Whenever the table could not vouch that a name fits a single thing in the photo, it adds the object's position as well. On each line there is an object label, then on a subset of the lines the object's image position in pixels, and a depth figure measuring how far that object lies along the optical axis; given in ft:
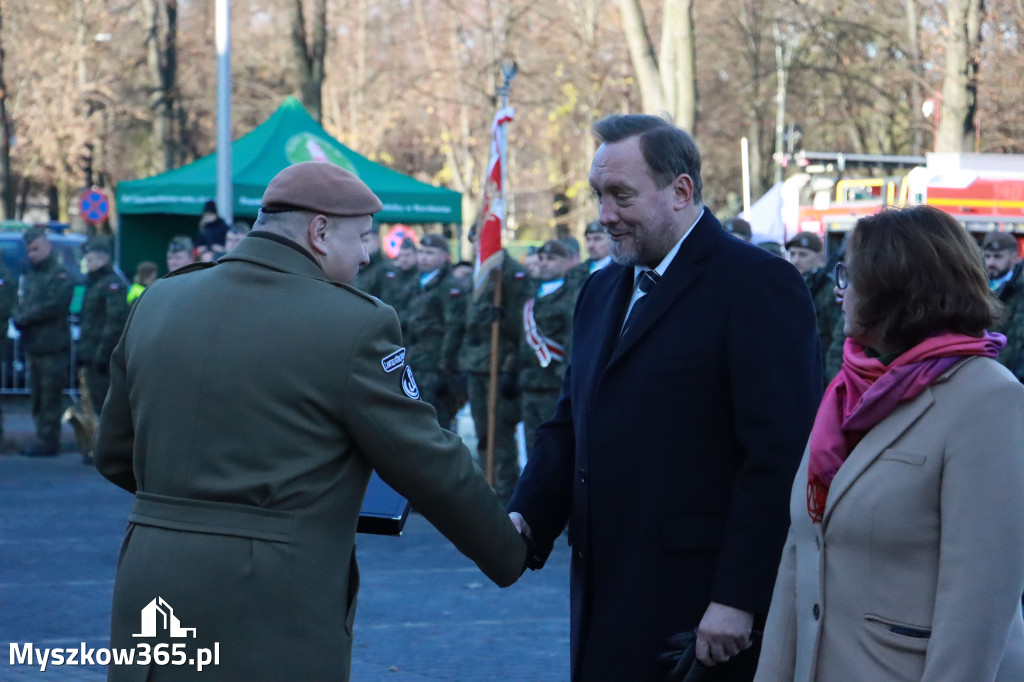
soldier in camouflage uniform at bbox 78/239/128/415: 44.98
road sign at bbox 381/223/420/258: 98.73
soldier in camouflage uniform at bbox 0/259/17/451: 44.78
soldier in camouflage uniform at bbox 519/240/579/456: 35.81
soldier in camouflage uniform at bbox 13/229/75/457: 45.09
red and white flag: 36.96
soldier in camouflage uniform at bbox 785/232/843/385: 37.78
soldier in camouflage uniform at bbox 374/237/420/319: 48.16
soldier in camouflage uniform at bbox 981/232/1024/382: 29.96
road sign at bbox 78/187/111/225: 77.97
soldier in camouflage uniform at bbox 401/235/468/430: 43.14
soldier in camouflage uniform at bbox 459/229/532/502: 38.68
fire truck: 56.49
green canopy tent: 61.67
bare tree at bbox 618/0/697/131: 60.13
